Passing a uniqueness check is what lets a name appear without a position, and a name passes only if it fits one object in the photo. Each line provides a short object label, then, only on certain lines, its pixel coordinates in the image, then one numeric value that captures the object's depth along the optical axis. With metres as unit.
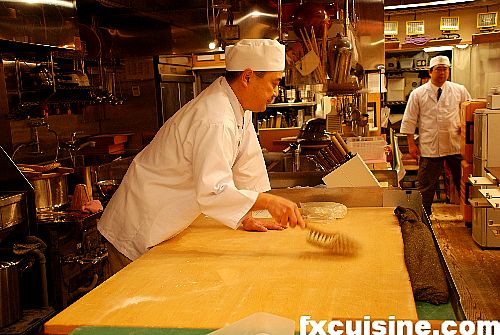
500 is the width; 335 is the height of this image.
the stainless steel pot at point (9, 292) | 2.87
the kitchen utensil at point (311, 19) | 3.24
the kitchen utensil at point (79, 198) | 3.73
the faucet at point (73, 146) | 5.02
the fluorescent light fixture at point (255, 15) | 5.16
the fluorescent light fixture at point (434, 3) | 7.50
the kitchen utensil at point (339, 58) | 2.96
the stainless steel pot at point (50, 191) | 3.65
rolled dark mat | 1.55
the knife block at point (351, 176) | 2.81
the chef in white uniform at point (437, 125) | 6.19
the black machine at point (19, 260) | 2.93
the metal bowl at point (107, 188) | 4.09
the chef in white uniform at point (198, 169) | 2.04
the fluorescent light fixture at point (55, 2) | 3.72
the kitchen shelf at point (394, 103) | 8.46
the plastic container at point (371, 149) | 4.09
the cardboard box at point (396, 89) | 8.47
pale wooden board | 1.43
